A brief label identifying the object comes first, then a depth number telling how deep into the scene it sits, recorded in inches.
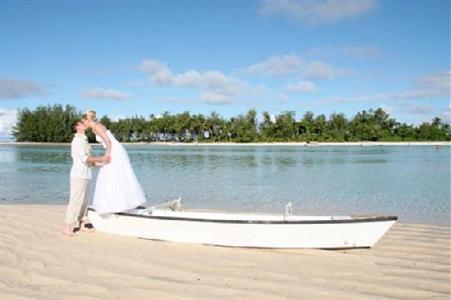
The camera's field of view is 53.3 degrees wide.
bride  305.3
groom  311.1
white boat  267.1
